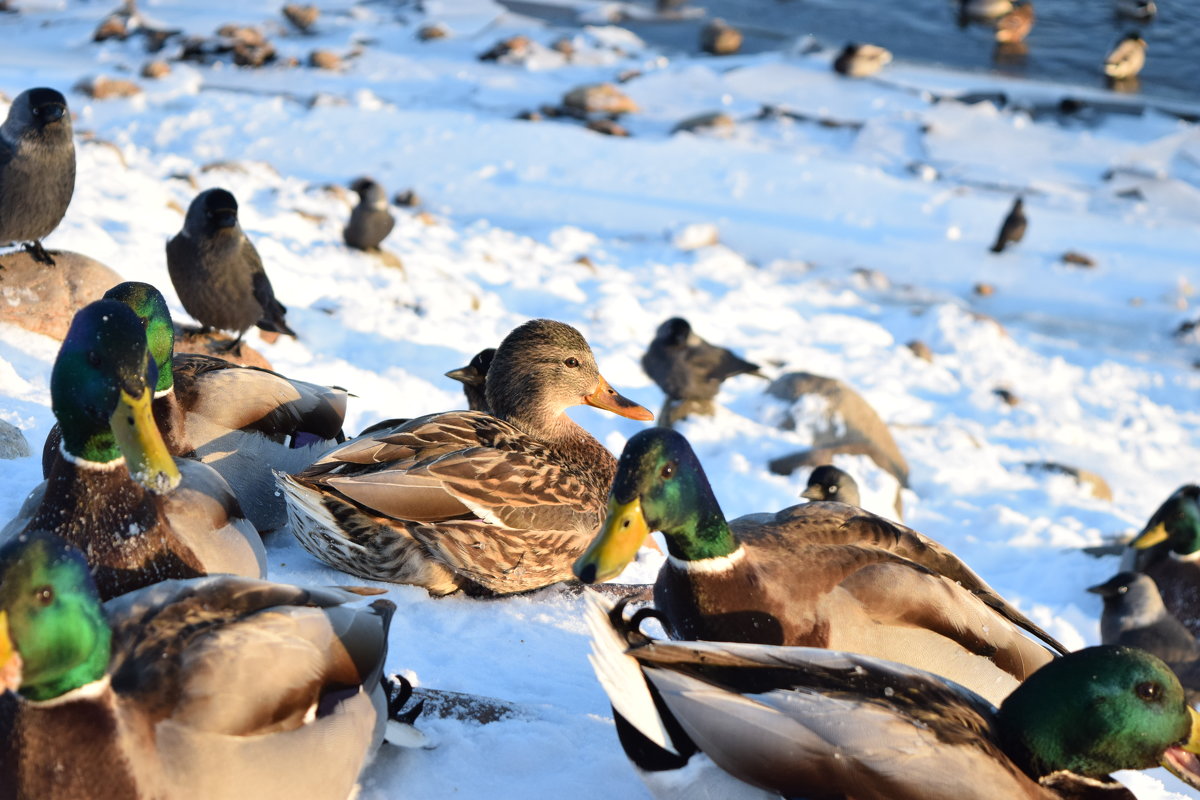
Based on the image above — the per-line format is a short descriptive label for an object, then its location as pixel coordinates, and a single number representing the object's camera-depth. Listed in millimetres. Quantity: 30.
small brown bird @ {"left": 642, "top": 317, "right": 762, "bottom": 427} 6816
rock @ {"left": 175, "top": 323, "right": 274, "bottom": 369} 5395
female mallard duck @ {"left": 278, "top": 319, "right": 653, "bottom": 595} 3328
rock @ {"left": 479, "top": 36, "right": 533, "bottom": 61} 15742
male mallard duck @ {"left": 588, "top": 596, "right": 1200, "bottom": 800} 1950
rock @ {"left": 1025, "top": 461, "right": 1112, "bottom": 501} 7102
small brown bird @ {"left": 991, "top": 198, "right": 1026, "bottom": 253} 10586
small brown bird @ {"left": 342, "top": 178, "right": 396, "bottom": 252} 8086
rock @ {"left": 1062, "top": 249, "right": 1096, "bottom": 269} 10688
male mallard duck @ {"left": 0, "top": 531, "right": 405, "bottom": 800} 1828
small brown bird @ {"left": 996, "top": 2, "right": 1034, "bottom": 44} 17781
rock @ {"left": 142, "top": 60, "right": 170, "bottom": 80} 13719
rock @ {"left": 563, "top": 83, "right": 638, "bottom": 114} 13938
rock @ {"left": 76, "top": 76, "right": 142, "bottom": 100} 12516
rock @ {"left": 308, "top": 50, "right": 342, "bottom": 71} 15016
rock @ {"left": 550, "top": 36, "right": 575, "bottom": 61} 16125
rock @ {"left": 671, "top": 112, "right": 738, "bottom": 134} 13359
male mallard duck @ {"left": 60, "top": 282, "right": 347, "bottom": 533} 3402
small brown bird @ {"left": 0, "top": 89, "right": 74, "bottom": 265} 4887
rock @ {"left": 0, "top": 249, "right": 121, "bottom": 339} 4789
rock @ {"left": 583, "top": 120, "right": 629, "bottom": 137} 13129
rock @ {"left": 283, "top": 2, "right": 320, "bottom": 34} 17062
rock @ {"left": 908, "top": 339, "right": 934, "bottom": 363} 8742
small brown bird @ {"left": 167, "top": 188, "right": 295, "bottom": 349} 5297
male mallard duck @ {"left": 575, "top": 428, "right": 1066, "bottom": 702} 2662
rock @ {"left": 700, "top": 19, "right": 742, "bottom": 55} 16672
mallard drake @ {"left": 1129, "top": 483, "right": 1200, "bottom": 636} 6102
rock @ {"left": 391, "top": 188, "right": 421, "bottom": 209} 10609
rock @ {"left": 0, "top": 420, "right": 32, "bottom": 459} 3559
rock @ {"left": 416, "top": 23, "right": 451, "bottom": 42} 16562
